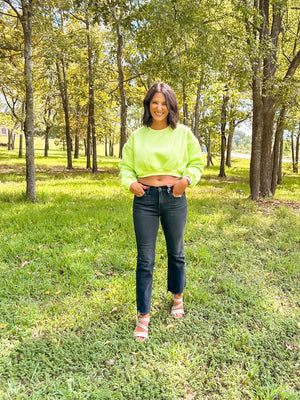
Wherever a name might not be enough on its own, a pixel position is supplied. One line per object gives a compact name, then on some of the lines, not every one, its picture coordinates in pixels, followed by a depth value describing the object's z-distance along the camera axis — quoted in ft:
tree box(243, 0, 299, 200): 27.14
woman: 9.23
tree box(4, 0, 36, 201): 25.40
